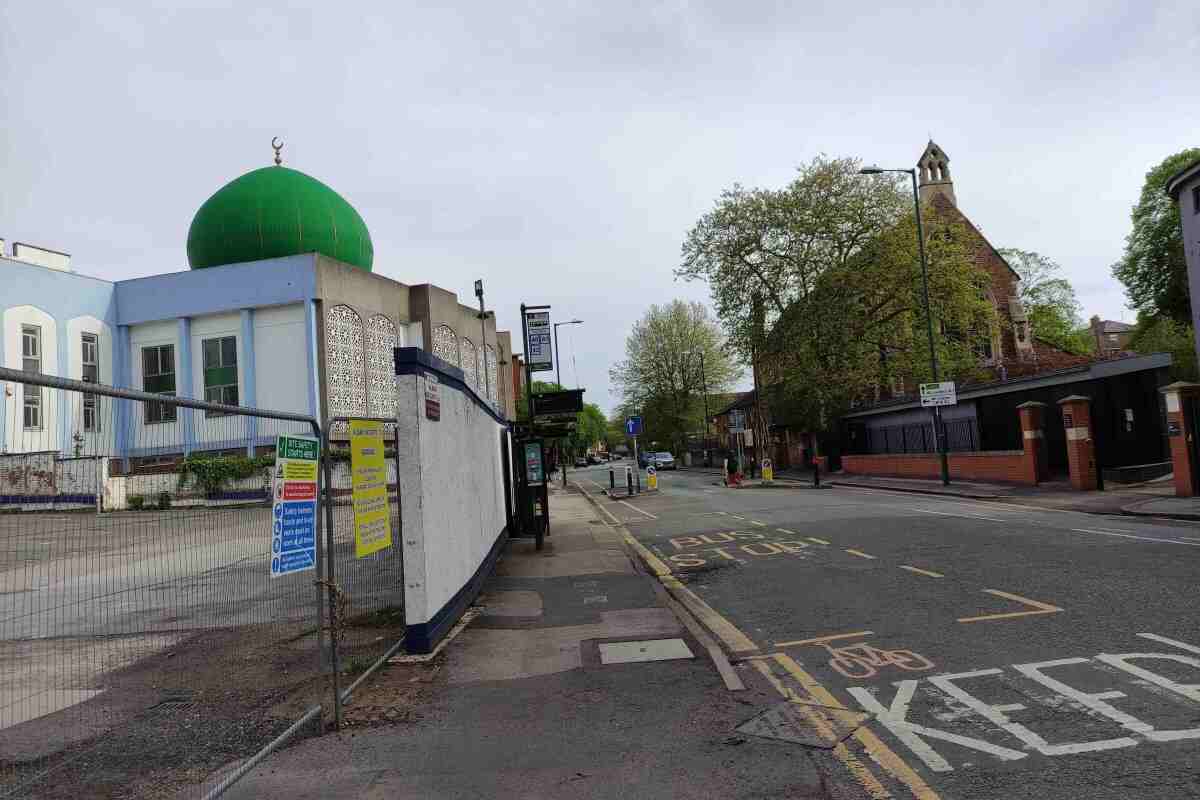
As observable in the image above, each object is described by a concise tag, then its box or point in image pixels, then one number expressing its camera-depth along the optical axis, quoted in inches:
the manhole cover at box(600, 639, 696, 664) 276.4
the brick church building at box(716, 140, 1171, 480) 983.6
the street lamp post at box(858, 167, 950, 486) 1069.8
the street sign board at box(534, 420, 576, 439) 678.5
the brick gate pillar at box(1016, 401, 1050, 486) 944.9
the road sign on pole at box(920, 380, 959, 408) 1030.4
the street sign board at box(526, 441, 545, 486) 631.2
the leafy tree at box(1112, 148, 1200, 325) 1845.5
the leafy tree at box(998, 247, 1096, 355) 2410.2
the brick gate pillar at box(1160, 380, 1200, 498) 688.4
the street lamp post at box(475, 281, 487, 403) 782.5
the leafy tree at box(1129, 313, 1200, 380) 1509.8
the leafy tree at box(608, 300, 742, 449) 2719.0
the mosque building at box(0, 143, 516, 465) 1349.7
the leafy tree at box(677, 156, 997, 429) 1421.0
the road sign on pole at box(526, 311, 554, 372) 779.4
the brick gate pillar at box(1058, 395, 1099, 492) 844.6
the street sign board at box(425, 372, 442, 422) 289.4
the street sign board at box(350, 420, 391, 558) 230.2
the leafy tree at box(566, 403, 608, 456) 4121.6
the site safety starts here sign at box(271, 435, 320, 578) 192.1
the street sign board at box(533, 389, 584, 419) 692.1
